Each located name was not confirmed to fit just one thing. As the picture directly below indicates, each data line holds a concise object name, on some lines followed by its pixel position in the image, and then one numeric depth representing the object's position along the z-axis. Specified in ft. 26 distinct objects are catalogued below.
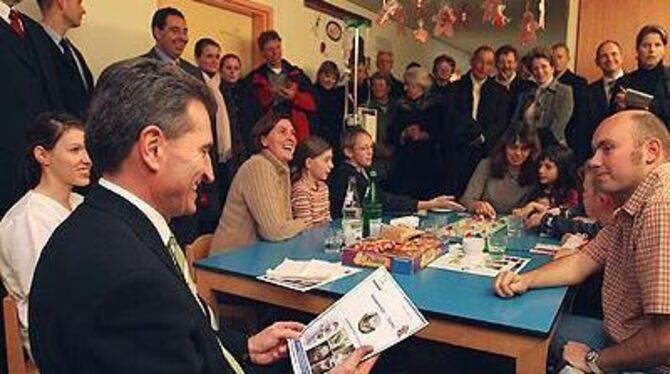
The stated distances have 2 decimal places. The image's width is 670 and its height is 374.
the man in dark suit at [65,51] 8.20
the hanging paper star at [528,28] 8.91
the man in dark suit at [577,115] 12.01
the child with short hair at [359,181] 10.18
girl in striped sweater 8.95
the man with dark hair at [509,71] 13.01
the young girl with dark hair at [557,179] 9.70
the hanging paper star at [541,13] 8.96
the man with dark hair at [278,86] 13.10
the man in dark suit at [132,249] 2.55
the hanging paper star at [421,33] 9.29
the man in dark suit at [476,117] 12.73
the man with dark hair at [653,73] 10.64
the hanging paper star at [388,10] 9.21
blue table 4.58
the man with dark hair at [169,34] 10.05
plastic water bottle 7.18
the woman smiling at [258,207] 7.56
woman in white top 5.67
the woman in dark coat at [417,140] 13.01
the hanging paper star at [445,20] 9.05
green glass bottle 7.64
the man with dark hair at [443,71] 14.52
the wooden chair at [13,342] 5.19
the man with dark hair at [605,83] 11.64
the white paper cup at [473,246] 6.67
